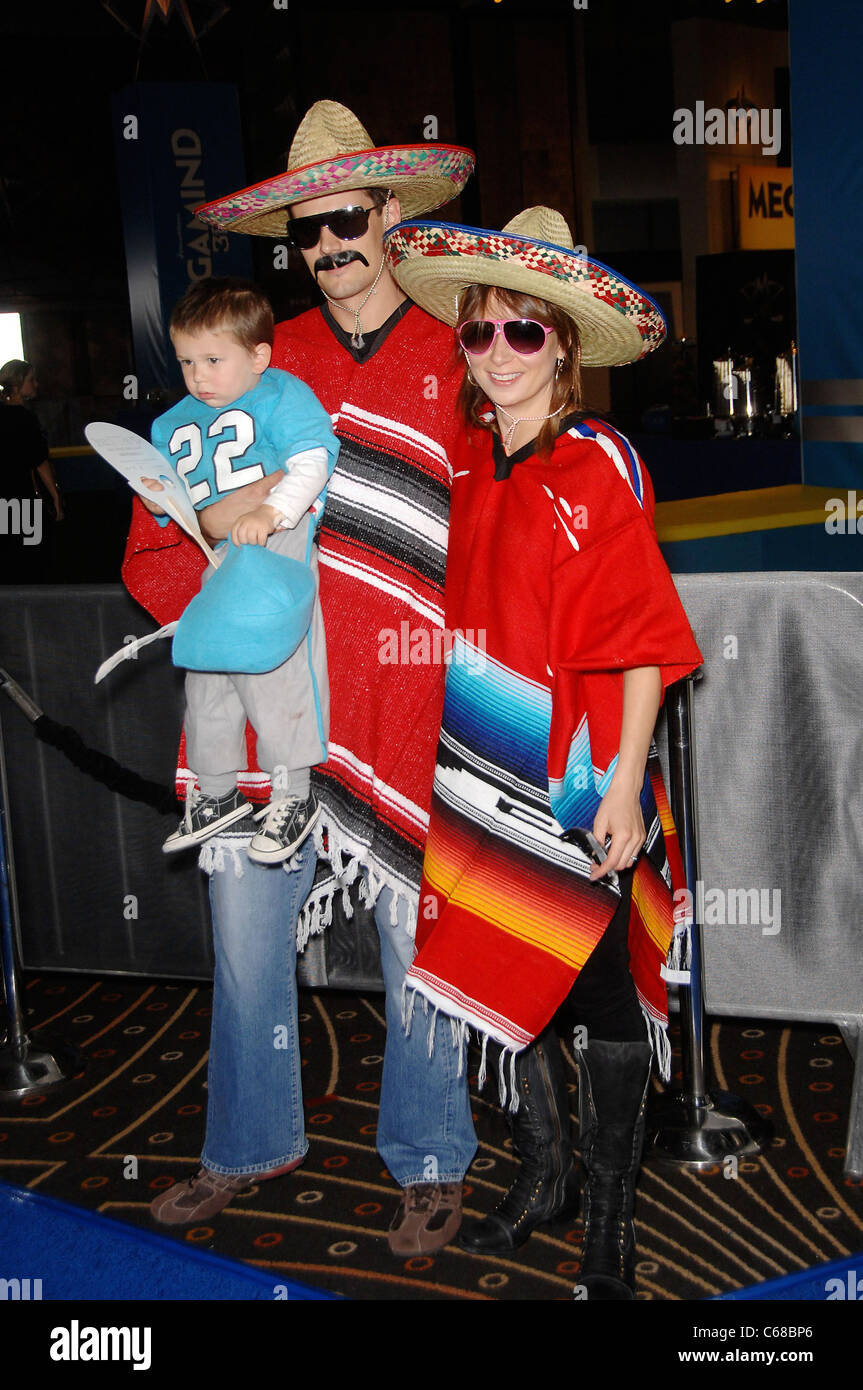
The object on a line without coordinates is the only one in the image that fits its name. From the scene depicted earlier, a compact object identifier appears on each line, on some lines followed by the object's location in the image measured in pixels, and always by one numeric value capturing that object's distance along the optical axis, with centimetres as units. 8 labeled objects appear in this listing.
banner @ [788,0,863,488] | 565
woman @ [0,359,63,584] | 756
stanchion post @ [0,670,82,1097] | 321
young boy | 216
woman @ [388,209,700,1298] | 198
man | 225
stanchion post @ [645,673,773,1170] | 266
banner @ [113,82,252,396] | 1084
